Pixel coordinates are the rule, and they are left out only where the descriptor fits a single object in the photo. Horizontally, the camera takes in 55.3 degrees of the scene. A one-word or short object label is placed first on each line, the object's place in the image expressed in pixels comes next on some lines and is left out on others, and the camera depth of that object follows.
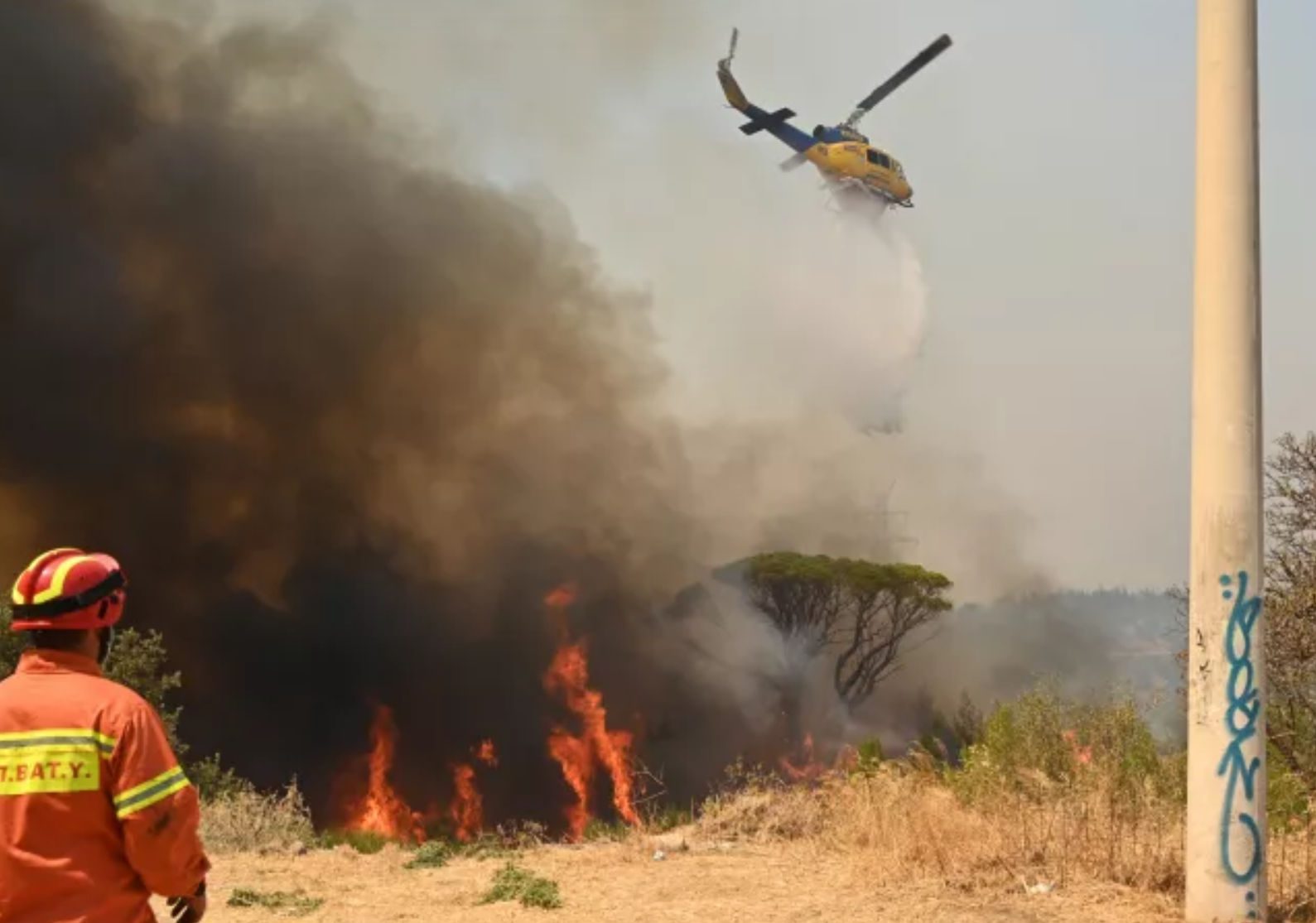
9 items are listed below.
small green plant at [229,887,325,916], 9.54
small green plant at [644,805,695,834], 13.56
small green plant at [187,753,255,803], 20.11
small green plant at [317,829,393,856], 14.38
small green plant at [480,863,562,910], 9.41
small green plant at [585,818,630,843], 13.32
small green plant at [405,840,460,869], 11.70
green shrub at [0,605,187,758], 18.48
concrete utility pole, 7.88
